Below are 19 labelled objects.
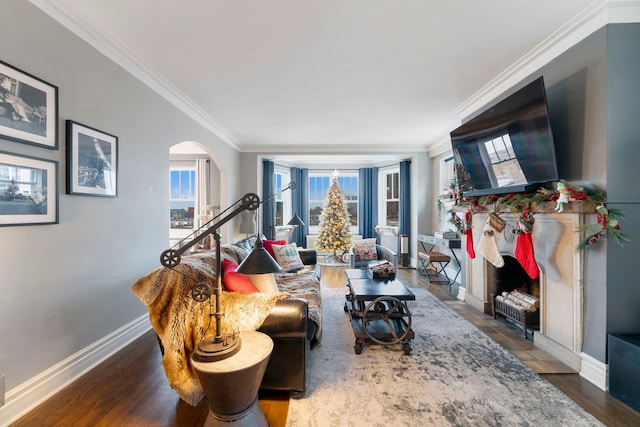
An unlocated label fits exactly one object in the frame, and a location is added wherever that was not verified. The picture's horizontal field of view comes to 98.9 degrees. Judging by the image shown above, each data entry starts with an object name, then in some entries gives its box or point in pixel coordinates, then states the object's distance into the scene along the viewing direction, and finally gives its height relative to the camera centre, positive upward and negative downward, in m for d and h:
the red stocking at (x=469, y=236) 3.48 -0.29
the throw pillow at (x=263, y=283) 2.04 -0.52
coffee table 2.46 -0.99
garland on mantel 1.88 +0.08
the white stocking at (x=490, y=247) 2.98 -0.37
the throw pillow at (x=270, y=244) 3.86 -0.45
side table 1.29 -0.83
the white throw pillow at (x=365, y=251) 4.81 -0.66
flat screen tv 2.26 +0.66
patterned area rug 1.67 -1.24
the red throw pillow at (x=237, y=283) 2.00 -0.51
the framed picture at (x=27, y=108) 1.59 +0.65
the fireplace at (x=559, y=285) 2.16 -0.60
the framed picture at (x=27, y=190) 1.59 +0.14
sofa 1.64 -0.69
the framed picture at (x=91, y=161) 2.01 +0.41
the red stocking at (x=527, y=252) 2.51 -0.36
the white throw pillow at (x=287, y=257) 3.81 -0.63
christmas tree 6.56 -0.30
